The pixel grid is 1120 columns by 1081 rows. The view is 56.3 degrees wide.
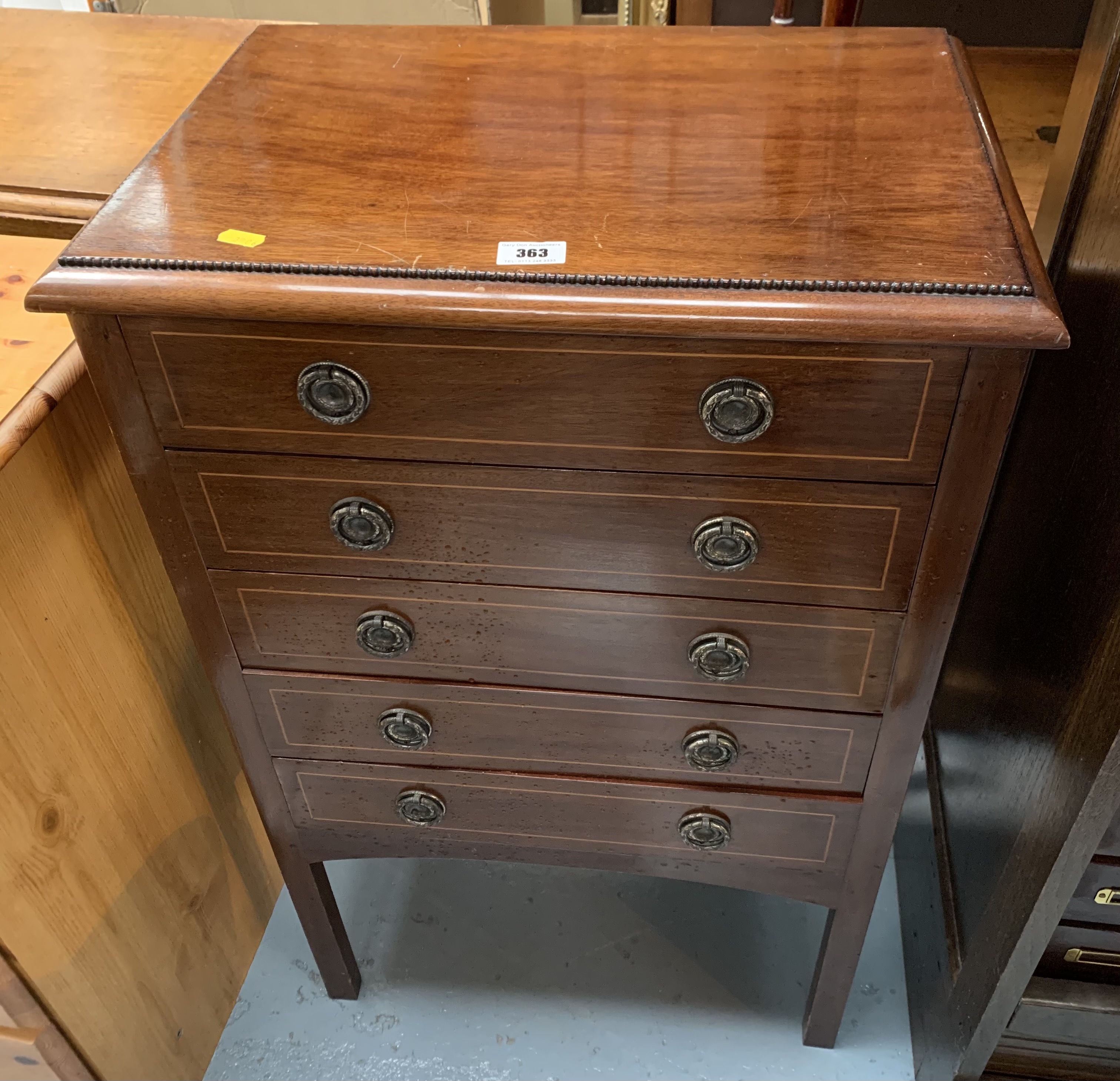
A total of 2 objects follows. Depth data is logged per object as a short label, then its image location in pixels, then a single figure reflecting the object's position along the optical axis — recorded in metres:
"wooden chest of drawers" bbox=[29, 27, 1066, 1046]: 0.69
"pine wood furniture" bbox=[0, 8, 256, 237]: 1.06
